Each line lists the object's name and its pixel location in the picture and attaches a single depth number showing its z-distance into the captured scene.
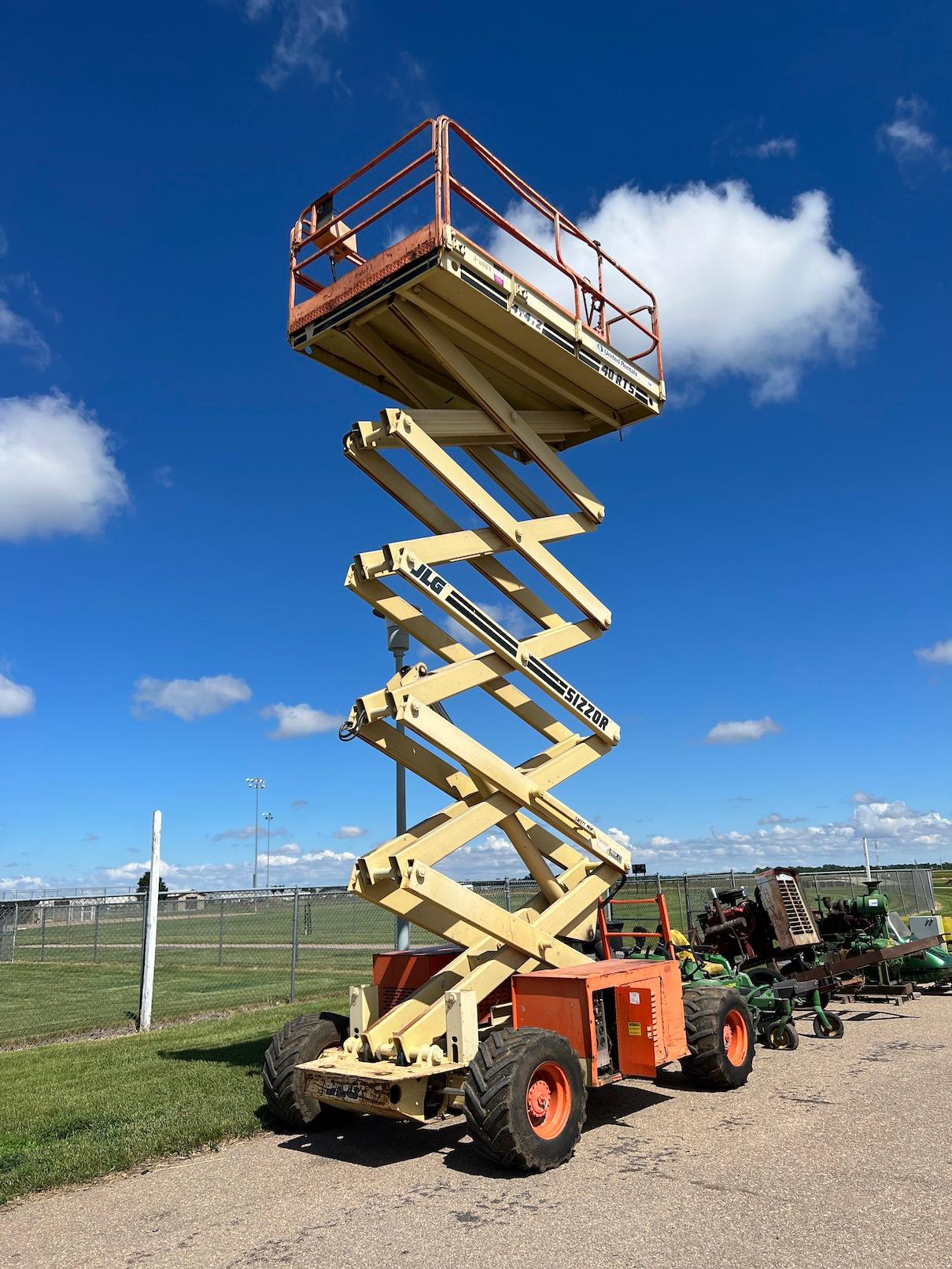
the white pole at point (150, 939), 13.27
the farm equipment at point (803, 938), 12.30
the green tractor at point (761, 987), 9.82
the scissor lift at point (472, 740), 6.82
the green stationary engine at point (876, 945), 13.14
